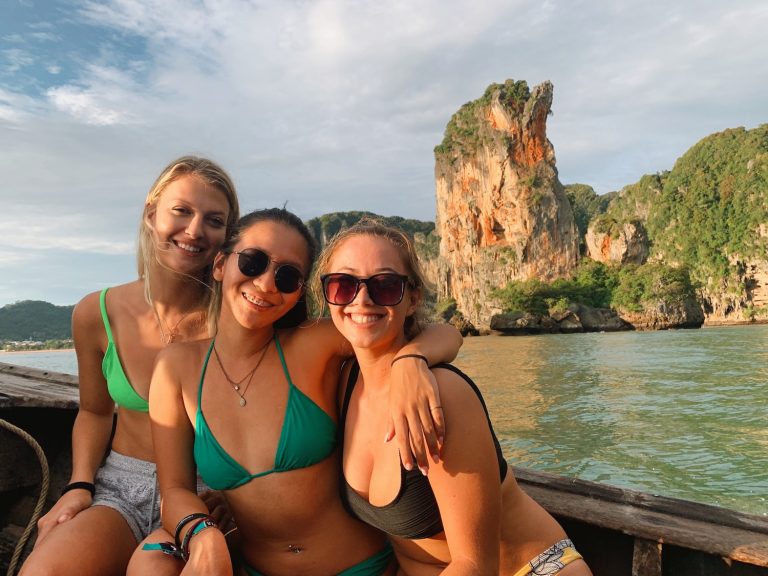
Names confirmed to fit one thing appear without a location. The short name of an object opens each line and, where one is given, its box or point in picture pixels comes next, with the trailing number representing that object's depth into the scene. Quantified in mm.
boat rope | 1988
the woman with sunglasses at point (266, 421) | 1785
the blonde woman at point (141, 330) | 2147
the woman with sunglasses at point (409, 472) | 1486
